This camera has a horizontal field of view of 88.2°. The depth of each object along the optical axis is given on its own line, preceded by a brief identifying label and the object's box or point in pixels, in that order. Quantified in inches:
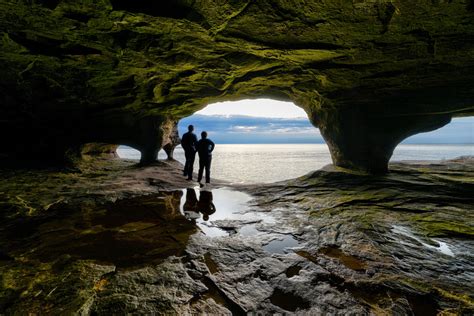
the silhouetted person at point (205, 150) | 503.2
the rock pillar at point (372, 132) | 498.3
